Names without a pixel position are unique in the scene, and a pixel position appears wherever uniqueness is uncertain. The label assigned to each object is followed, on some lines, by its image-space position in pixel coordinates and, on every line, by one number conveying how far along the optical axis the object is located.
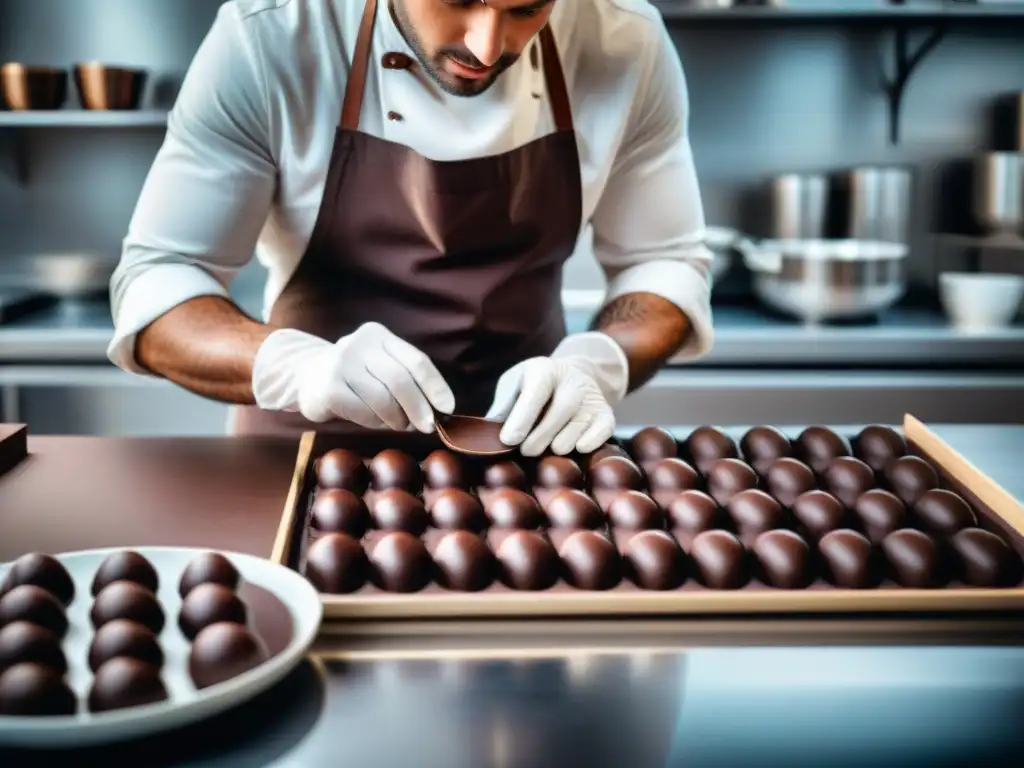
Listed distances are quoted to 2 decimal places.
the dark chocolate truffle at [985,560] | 1.08
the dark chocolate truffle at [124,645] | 0.88
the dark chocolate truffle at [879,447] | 1.45
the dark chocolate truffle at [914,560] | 1.08
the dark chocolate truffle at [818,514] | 1.19
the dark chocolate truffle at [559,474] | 1.35
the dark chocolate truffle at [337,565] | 1.05
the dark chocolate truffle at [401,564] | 1.06
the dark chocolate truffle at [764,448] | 1.45
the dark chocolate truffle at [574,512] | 1.20
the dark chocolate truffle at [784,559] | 1.07
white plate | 0.77
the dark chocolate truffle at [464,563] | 1.06
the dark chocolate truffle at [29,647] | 0.87
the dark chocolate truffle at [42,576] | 0.99
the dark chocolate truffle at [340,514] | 1.20
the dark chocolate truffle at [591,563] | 1.06
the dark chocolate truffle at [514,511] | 1.21
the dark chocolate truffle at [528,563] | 1.07
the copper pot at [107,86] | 3.08
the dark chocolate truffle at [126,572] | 1.01
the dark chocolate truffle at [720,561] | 1.07
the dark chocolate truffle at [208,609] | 0.93
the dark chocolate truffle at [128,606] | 0.95
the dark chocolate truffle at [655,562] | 1.07
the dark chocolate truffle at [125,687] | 0.82
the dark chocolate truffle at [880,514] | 1.19
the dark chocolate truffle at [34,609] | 0.93
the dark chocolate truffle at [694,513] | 1.20
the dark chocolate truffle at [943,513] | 1.19
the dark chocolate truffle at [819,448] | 1.45
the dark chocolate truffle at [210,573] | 0.99
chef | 1.57
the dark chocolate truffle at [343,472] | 1.34
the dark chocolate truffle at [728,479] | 1.32
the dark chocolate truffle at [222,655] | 0.86
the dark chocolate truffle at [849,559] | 1.07
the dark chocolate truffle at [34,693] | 0.81
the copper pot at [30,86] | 3.08
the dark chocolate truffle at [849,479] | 1.31
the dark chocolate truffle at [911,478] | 1.32
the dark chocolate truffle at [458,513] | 1.21
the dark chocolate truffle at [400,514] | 1.20
